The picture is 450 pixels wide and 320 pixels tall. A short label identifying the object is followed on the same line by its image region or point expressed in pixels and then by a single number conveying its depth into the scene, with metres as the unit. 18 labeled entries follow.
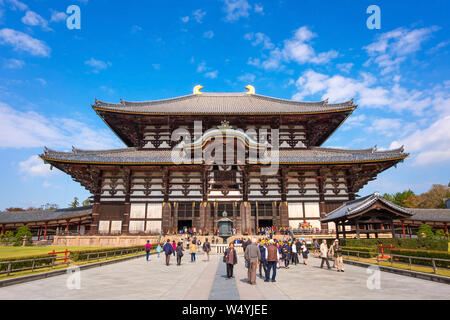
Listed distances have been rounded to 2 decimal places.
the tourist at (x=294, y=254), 15.44
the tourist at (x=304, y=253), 15.57
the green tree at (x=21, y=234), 28.30
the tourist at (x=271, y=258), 9.89
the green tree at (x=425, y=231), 26.08
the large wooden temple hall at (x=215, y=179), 28.77
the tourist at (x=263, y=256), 10.55
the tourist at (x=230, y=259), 10.47
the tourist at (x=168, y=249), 15.01
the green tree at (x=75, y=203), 77.88
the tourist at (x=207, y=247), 16.53
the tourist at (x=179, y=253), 14.79
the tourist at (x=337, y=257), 12.34
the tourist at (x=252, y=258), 9.35
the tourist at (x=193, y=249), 16.30
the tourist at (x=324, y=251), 13.30
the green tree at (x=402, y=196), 62.49
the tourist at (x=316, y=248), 20.67
